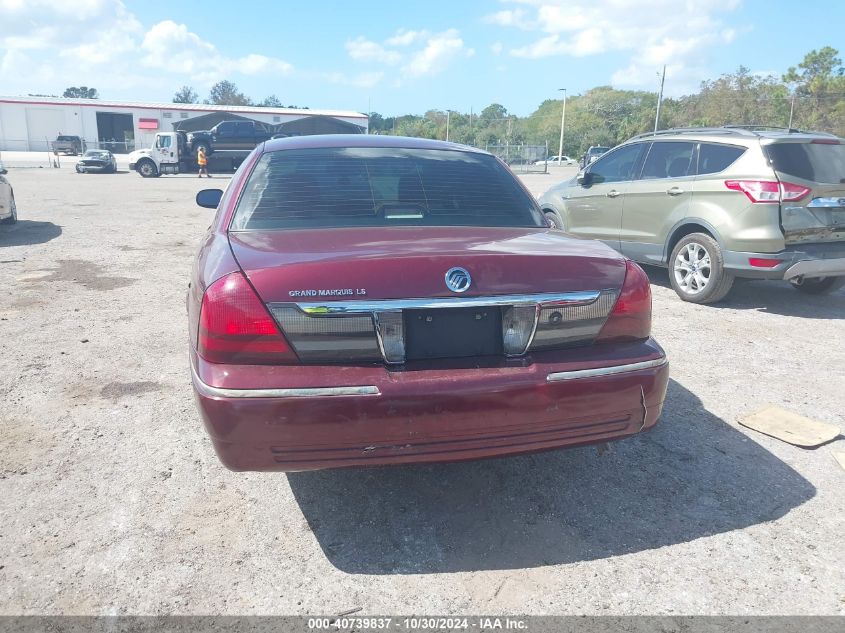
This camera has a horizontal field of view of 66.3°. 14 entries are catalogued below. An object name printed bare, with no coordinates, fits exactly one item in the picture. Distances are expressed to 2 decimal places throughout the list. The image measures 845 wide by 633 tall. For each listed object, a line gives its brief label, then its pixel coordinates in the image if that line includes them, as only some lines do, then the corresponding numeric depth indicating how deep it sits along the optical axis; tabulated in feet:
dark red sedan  7.94
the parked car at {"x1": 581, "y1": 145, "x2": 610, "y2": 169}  119.24
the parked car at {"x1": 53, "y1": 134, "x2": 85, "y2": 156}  162.30
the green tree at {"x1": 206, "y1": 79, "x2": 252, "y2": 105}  399.03
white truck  109.40
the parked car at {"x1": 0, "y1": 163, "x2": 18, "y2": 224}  36.96
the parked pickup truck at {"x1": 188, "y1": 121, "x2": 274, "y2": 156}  111.45
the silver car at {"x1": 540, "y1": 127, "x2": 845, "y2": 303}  20.58
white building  190.39
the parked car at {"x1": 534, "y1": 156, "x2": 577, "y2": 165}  213.83
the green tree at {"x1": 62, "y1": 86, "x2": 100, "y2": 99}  458.50
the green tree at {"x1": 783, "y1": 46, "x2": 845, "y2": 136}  181.27
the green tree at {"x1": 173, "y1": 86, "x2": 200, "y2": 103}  410.93
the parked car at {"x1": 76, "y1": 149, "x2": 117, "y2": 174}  110.52
